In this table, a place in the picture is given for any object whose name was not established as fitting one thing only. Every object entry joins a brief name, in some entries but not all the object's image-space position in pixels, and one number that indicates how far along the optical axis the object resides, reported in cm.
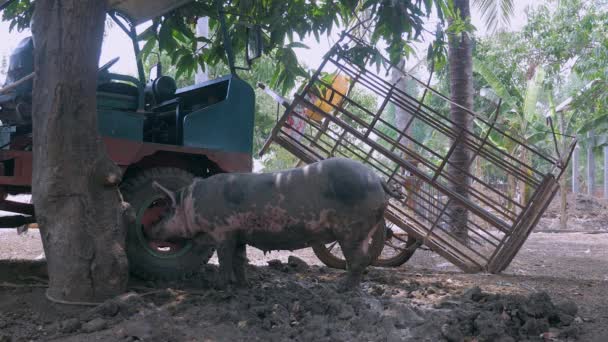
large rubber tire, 516
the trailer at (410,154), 622
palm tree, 838
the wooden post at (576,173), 2693
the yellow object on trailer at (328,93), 659
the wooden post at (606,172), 2581
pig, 481
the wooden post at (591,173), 2702
